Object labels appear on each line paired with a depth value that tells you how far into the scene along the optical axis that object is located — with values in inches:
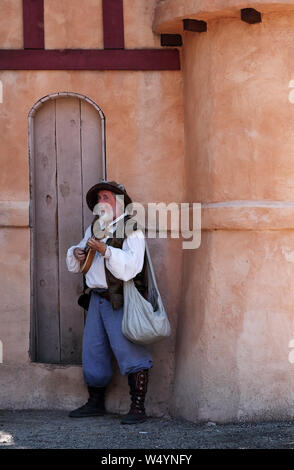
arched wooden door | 285.6
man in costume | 261.7
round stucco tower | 257.0
